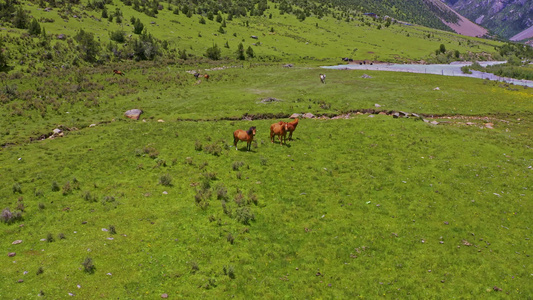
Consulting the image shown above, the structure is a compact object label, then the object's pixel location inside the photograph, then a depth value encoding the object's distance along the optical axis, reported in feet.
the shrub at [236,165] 78.89
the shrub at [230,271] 43.83
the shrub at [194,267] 44.65
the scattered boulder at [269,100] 147.13
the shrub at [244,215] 57.00
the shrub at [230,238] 51.37
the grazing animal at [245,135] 87.35
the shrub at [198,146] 92.05
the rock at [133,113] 129.28
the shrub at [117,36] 255.09
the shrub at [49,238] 48.86
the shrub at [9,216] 53.72
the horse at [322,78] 186.70
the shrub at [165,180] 69.97
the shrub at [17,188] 66.33
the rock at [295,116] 129.39
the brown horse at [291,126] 96.69
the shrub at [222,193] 65.21
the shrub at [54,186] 67.62
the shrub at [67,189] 65.77
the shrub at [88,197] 62.54
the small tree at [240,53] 286.66
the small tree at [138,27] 281.54
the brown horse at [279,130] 94.32
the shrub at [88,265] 41.96
